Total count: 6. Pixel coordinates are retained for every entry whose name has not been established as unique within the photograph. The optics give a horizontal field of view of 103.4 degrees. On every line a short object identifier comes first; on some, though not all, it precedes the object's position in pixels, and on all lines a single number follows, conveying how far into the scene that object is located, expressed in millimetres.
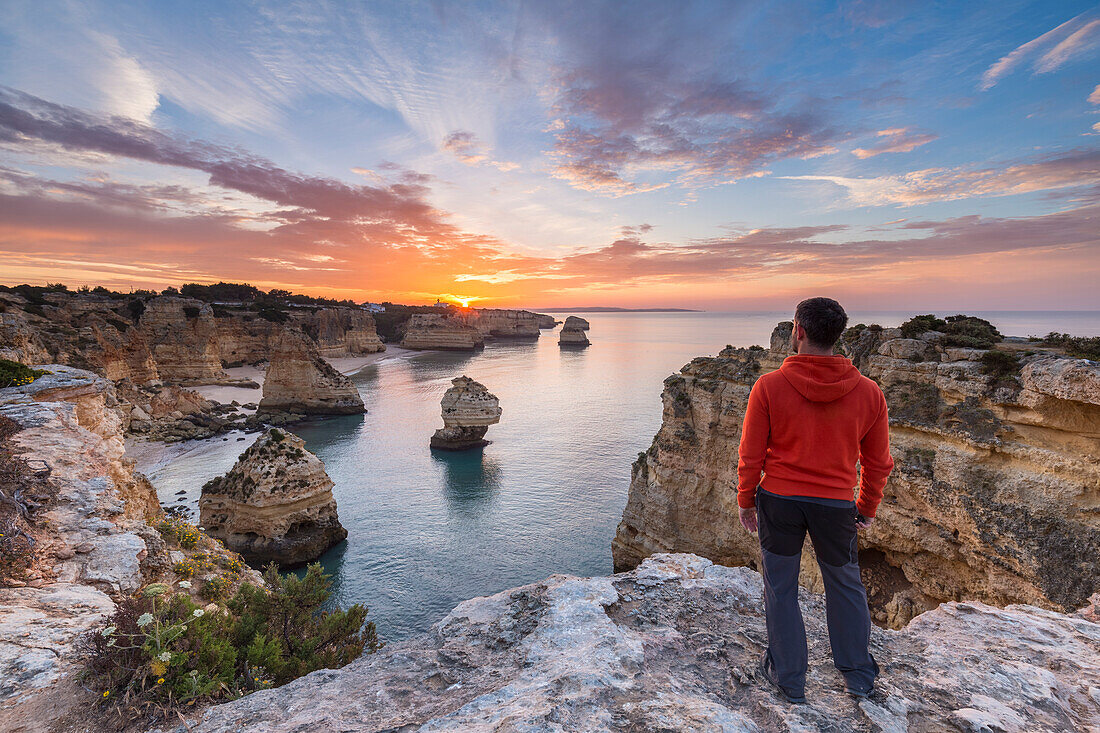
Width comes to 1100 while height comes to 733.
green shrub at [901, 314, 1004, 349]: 8836
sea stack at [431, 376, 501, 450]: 33531
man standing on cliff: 3105
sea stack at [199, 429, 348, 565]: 17578
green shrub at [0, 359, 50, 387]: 10539
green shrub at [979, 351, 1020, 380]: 7451
